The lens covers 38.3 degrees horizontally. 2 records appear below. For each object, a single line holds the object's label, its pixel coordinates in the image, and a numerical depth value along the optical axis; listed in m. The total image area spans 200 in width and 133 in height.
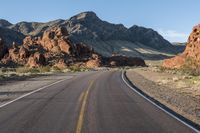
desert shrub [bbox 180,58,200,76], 35.52
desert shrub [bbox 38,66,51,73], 55.22
